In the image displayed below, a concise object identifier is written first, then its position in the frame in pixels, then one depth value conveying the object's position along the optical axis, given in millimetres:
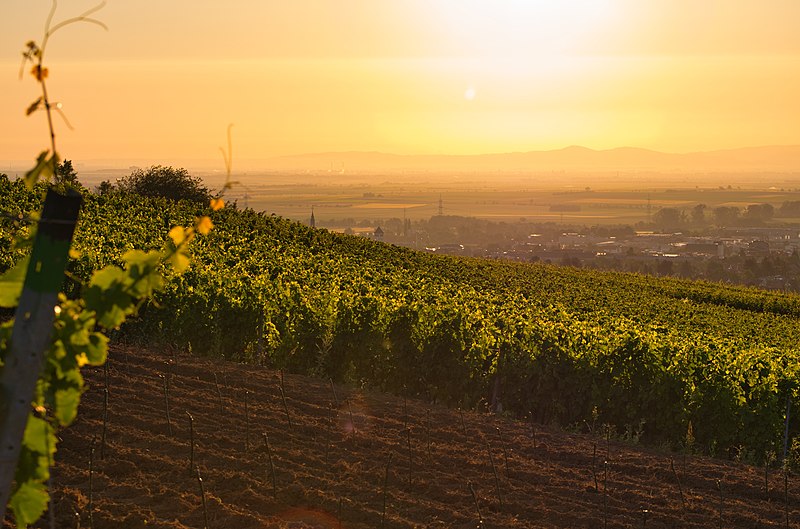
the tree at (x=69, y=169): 38200
